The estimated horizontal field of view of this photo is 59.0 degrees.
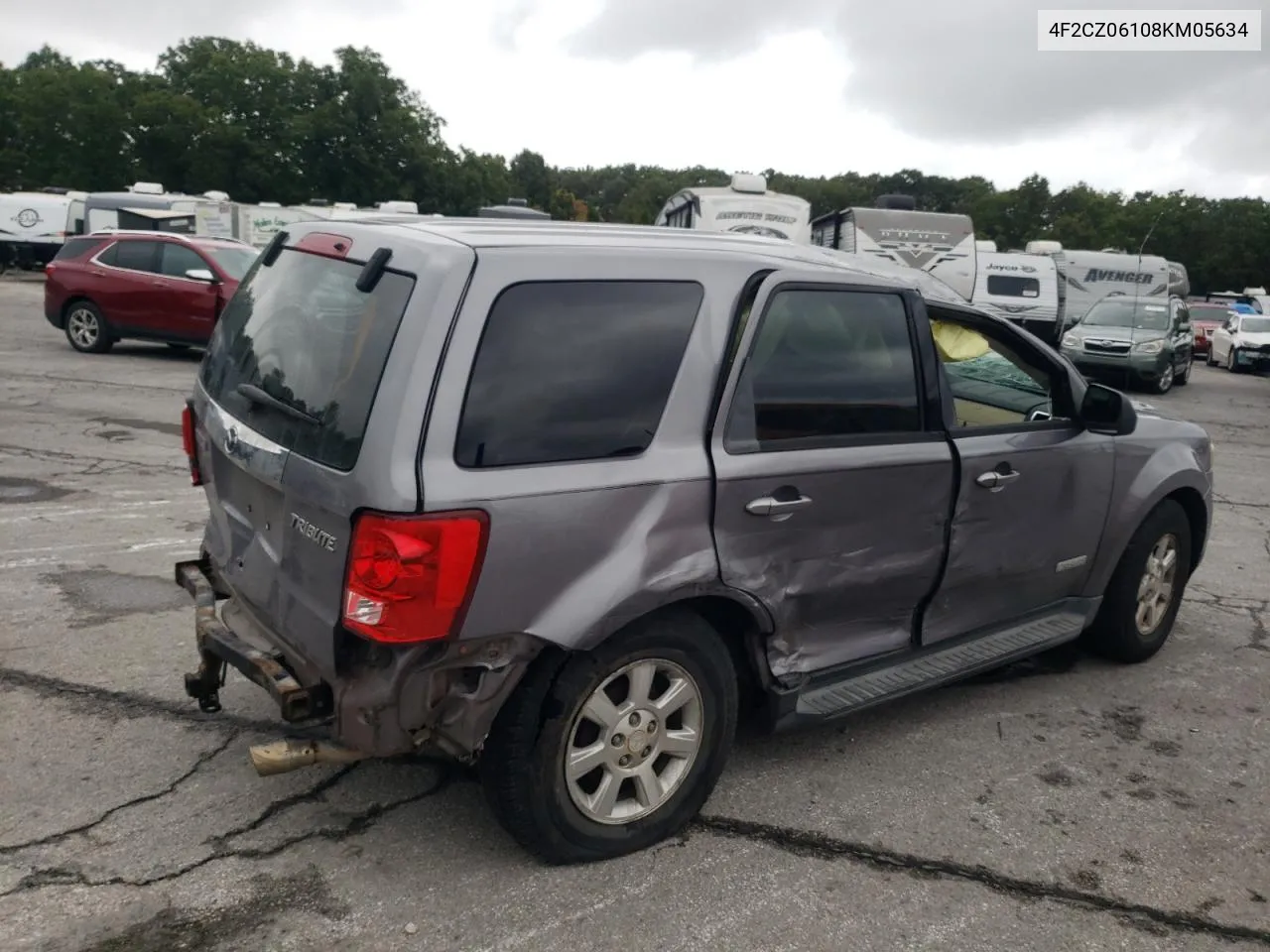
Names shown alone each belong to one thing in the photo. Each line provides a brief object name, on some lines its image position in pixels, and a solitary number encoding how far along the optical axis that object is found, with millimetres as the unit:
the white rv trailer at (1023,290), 24078
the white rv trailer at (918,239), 20938
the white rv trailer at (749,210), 18844
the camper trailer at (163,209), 29672
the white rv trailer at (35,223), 31734
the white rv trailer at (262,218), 30953
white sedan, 24578
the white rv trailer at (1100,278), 25000
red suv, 14547
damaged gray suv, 2879
